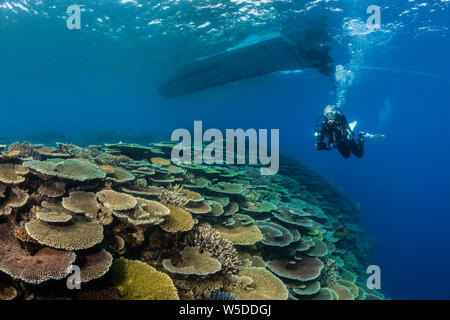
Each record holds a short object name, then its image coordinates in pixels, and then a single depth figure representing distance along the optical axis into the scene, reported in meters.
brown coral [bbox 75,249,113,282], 2.82
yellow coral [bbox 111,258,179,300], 3.03
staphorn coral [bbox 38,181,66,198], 4.02
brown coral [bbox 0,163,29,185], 3.97
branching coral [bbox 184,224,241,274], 4.19
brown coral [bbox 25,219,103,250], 2.90
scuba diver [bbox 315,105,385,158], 9.79
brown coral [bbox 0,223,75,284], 2.59
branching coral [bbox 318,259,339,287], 5.60
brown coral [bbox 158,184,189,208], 4.99
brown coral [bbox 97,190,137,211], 3.75
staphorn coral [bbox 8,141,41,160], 5.76
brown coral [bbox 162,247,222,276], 3.54
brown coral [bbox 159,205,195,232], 4.01
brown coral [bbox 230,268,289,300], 3.92
